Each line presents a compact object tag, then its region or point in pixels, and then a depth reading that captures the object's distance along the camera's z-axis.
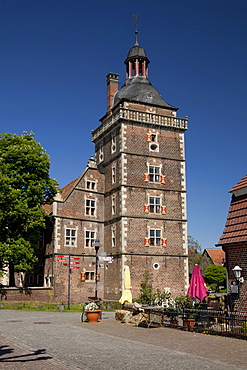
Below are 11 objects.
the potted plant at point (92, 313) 19.52
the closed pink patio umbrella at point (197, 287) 19.06
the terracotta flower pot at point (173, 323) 17.35
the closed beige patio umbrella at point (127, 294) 23.24
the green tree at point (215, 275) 58.49
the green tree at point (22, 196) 30.66
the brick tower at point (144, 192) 33.28
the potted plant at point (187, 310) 16.53
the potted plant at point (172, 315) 17.31
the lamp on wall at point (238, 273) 16.08
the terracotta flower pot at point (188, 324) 16.48
